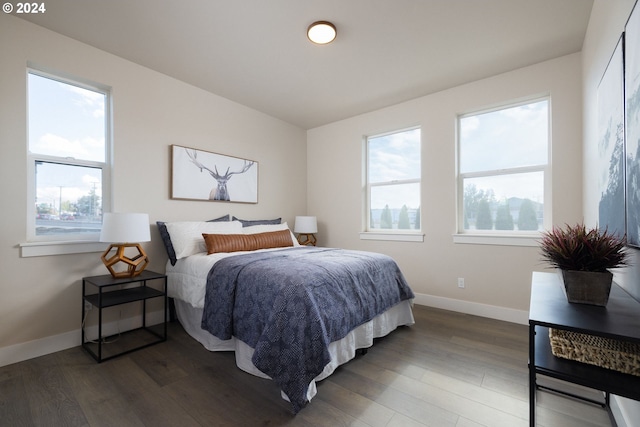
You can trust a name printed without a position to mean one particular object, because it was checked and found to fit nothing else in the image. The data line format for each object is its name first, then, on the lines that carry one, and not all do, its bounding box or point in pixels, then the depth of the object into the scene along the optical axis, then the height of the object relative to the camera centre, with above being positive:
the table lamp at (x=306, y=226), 4.18 -0.20
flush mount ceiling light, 2.21 +1.47
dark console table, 0.90 -0.39
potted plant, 1.10 -0.20
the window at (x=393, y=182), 3.70 +0.43
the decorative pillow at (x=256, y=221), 3.63 -0.12
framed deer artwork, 3.11 +0.45
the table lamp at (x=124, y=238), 2.24 -0.20
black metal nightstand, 2.19 -0.72
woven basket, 0.96 -0.51
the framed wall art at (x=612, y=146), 1.33 +0.36
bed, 1.62 -0.63
